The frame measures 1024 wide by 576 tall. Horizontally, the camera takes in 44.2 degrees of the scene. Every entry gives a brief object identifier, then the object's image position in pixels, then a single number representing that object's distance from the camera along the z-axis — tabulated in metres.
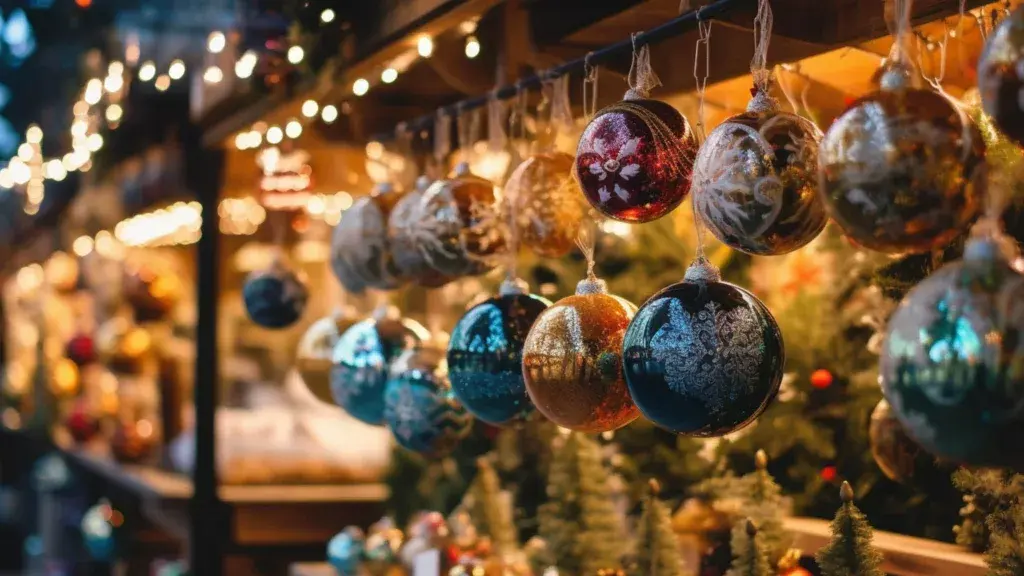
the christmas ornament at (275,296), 3.37
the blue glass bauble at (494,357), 2.01
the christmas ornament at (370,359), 2.70
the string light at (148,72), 4.35
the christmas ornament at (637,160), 1.70
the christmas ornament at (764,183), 1.49
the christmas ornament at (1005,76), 1.13
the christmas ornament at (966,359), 1.10
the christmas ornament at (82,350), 6.78
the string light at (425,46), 2.54
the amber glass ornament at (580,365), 1.75
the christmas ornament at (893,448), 1.98
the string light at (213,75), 3.82
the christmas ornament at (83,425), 6.83
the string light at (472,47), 2.62
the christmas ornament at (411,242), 2.40
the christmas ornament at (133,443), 5.76
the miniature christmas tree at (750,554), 2.20
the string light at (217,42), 3.60
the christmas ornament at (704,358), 1.51
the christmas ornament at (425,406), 2.49
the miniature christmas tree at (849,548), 1.91
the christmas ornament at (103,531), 6.02
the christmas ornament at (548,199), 2.18
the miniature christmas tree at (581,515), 2.80
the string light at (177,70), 4.09
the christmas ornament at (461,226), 2.30
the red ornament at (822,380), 2.54
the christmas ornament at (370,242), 2.66
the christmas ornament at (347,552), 3.25
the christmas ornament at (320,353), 3.10
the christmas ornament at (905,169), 1.21
